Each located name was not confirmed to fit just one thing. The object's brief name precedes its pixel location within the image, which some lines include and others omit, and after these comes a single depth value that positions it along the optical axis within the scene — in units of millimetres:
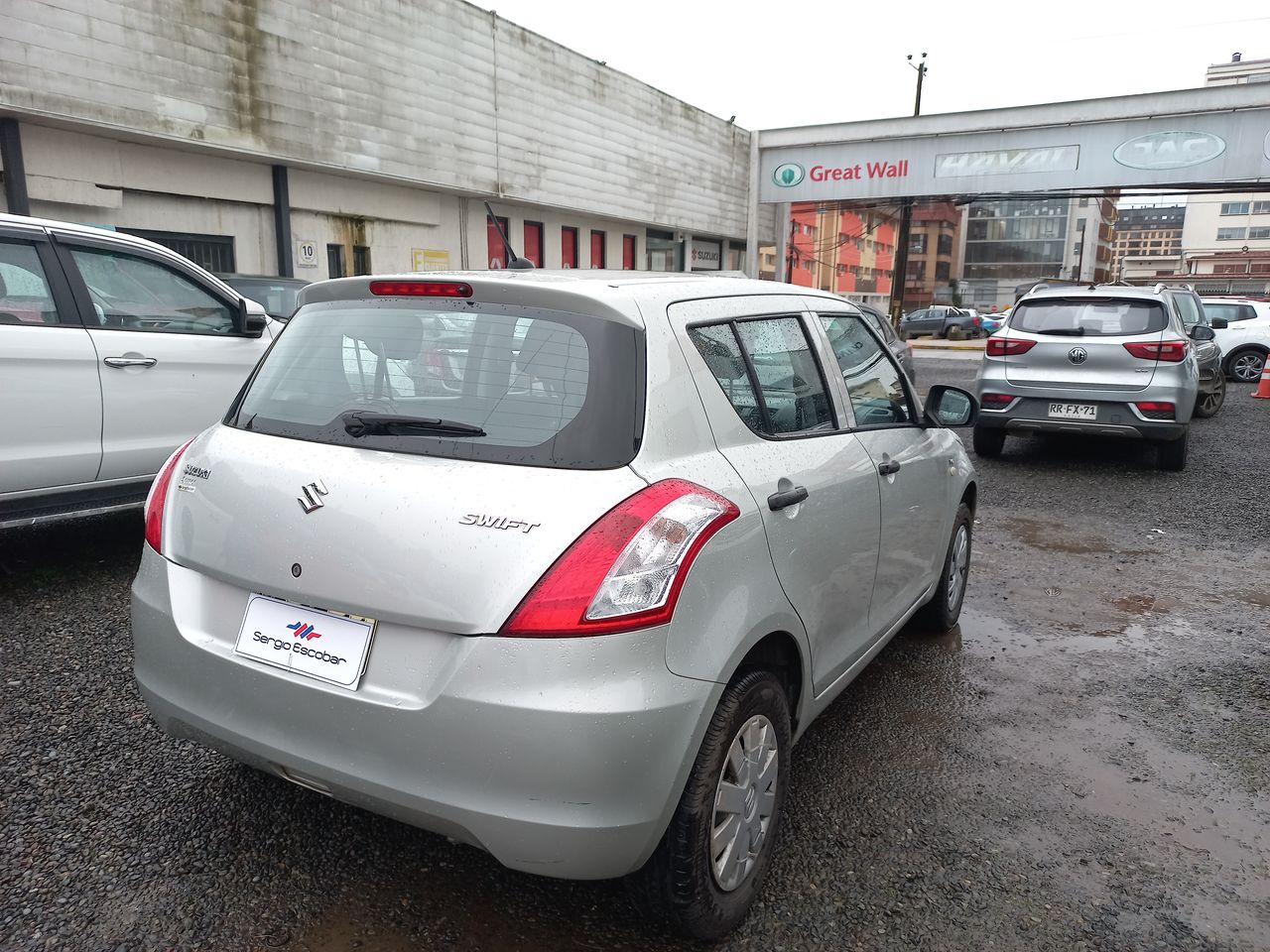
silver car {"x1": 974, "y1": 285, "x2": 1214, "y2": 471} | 7934
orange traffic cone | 14930
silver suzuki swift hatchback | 1898
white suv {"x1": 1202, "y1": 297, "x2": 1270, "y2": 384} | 16672
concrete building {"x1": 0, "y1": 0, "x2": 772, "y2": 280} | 11867
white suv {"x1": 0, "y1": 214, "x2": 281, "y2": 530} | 4473
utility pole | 35125
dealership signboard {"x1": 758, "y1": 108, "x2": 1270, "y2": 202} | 22000
